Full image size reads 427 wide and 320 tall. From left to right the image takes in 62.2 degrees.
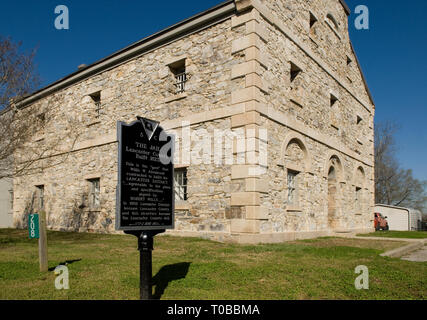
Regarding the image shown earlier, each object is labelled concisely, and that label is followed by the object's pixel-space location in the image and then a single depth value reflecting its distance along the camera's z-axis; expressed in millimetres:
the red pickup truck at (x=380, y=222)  26734
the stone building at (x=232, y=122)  10461
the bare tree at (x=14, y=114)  10609
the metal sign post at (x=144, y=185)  4043
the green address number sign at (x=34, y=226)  6375
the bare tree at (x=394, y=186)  42656
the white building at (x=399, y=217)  29594
